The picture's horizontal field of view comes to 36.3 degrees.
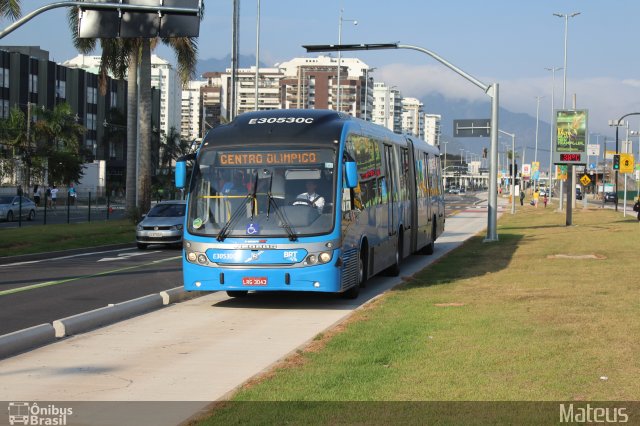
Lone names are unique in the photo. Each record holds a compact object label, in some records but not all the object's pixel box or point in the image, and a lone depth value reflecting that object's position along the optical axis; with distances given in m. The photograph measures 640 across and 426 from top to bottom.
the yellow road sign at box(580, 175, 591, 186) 60.22
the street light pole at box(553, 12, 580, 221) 45.22
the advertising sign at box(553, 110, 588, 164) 47.25
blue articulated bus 15.63
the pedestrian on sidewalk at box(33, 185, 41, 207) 62.18
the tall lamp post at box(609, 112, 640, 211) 65.00
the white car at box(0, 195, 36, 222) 49.31
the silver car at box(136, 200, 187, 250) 31.80
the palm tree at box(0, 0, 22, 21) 30.69
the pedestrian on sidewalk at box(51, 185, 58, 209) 60.91
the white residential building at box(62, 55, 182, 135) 192.55
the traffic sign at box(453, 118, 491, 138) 40.91
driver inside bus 15.98
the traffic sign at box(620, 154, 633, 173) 58.06
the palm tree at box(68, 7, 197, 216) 41.38
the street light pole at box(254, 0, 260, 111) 63.22
